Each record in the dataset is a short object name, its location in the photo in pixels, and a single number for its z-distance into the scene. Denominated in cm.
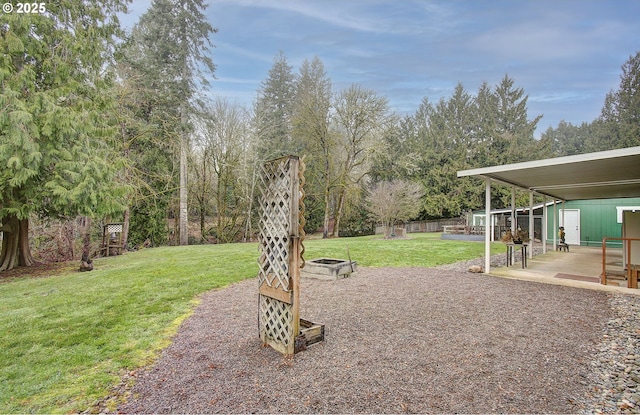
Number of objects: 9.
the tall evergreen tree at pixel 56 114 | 630
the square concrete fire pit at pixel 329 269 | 718
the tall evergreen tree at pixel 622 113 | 2756
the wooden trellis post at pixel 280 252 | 319
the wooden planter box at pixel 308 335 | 335
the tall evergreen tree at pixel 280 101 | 2305
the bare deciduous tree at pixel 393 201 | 1988
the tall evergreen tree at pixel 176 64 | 1531
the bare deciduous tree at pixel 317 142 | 2023
